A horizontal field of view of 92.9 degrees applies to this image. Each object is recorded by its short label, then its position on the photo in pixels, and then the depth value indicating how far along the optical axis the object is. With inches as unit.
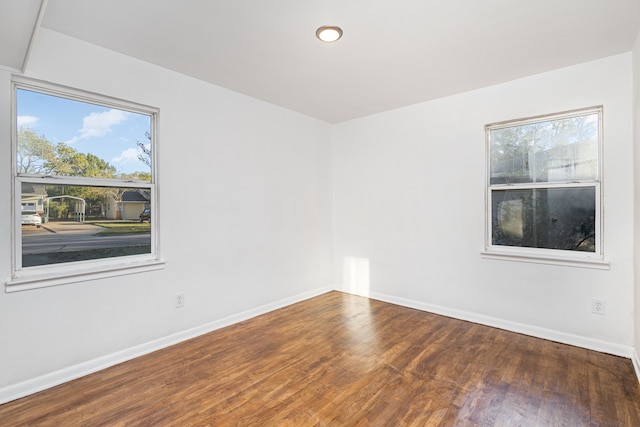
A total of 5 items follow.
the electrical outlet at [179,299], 114.3
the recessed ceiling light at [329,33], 85.3
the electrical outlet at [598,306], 104.7
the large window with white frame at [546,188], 109.3
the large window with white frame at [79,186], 85.9
